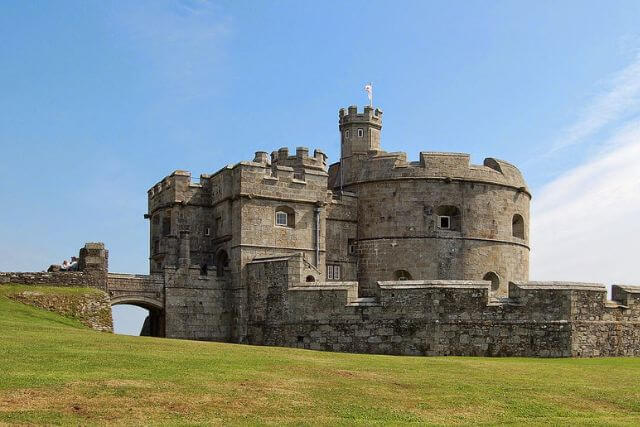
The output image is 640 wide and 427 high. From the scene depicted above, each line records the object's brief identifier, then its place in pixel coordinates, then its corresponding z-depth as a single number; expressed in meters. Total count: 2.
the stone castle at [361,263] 31.81
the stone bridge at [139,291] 38.44
